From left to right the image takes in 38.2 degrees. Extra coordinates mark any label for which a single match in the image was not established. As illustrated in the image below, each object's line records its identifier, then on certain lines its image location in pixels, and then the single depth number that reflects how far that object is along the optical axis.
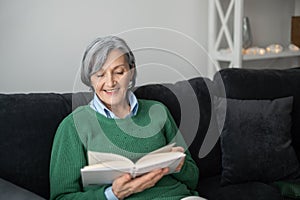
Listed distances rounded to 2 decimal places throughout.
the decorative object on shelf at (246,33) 2.57
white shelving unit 2.34
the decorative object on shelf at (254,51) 2.46
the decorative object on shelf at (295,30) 2.78
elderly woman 1.35
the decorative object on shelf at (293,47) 2.67
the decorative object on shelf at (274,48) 2.58
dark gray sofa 1.47
